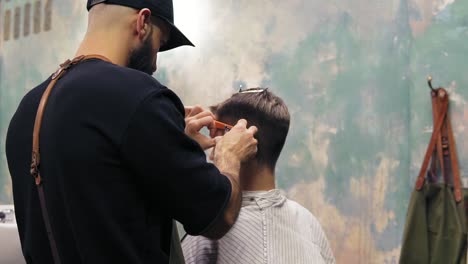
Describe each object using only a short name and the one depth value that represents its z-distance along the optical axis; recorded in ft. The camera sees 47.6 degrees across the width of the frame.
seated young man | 4.66
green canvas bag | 6.55
